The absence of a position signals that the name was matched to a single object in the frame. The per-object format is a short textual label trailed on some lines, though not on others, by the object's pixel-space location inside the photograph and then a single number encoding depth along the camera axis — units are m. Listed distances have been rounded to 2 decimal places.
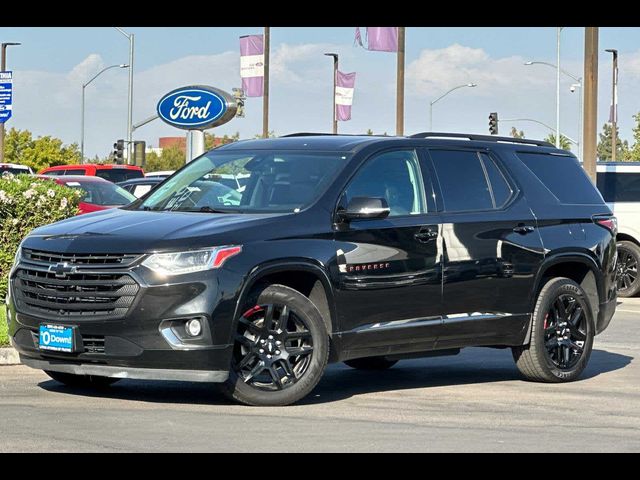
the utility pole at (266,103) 49.02
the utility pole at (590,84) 28.55
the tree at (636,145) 83.12
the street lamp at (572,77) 70.07
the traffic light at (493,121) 56.44
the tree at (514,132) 123.54
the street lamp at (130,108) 56.94
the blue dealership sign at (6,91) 27.70
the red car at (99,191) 25.19
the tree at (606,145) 147.94
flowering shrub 15.30
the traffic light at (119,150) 56.73
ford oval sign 19.78
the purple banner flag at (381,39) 40.03
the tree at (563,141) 96.32
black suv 8.90
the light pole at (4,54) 57.56
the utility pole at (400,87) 42.62
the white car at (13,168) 36.12
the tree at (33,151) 76.06
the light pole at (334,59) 65.31
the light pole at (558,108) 69.29
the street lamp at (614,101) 59.59
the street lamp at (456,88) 71.91
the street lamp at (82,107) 70.03
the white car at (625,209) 20.39
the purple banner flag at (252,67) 41.66
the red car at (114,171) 40.88
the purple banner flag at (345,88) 51.47
